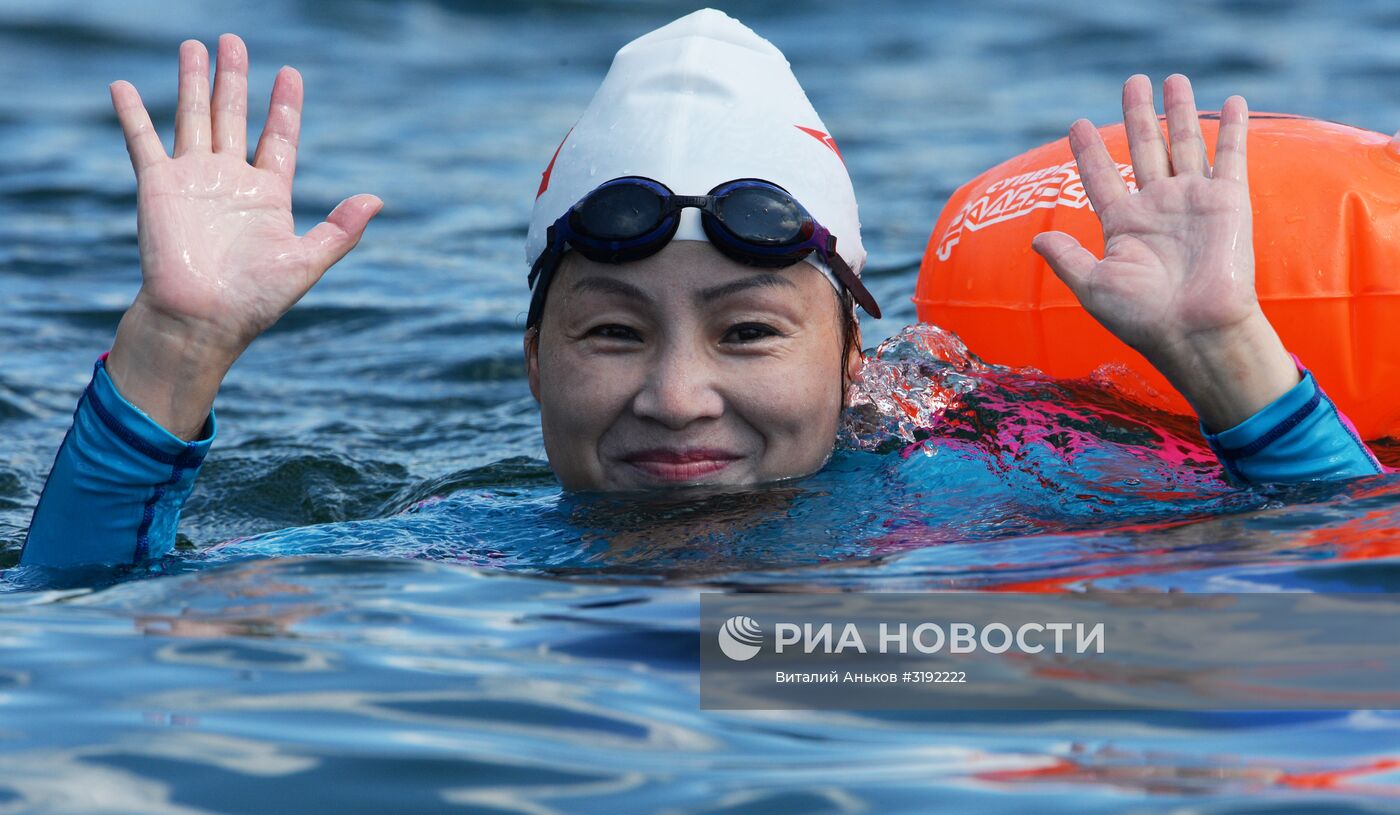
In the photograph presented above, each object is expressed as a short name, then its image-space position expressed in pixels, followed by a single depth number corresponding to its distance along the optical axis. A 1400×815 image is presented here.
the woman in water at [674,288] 7.02
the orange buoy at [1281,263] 8.41
